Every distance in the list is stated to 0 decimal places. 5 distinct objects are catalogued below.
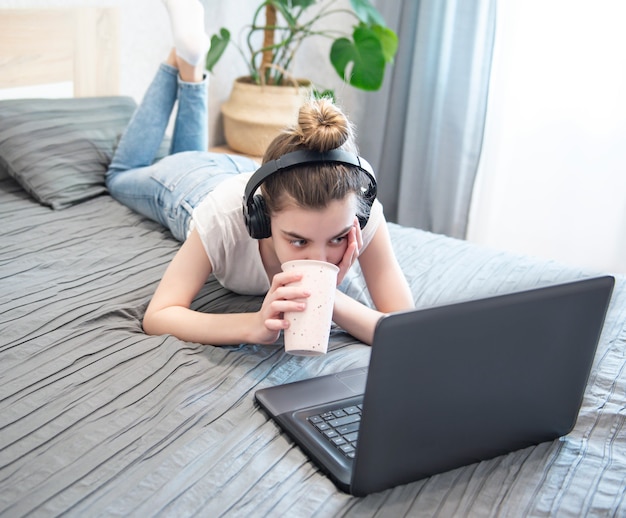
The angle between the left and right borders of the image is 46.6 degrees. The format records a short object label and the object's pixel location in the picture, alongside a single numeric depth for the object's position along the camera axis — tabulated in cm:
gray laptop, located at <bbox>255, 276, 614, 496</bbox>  78
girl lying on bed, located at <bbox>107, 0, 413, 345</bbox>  112
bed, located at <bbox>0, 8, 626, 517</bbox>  86
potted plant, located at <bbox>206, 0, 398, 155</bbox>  255
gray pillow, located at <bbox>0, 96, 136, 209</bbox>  188
